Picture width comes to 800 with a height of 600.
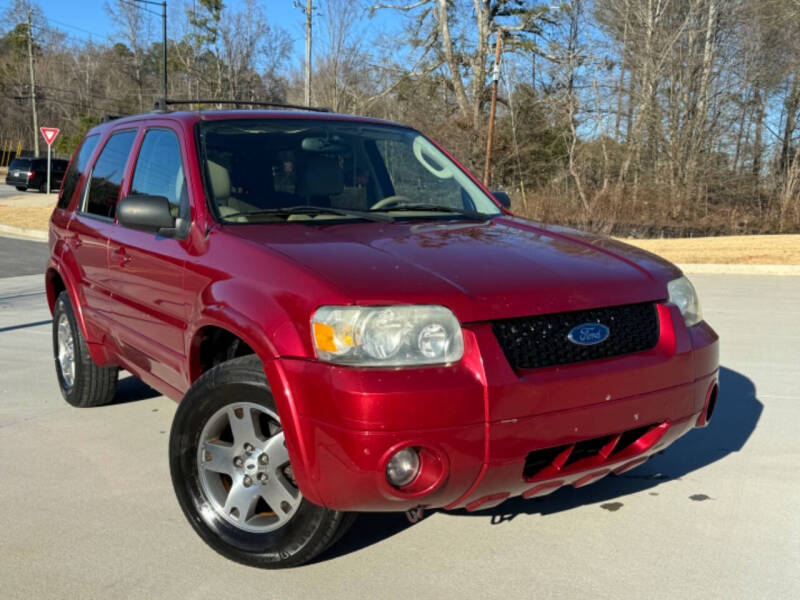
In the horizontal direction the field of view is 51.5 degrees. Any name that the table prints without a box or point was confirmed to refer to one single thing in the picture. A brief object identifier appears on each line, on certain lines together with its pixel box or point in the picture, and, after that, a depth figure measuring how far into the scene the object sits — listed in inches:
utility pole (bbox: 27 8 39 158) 2402.8
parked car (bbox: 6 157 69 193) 1579.7
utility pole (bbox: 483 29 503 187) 891.4
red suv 110.3
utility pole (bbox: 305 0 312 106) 1319.6
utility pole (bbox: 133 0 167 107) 1265.1
